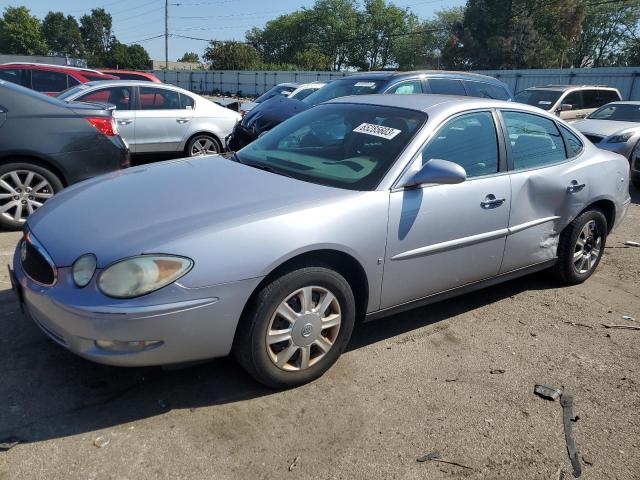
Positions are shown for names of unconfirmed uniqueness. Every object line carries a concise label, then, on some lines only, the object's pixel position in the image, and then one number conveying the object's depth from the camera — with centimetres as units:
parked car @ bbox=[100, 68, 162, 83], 1345
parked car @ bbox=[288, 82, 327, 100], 1449
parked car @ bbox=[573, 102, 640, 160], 939
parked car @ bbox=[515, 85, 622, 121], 1248
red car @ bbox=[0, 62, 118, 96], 1152
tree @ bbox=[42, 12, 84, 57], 10900
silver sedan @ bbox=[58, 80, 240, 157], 829
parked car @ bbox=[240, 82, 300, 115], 1581
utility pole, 5859
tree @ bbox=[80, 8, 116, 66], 11550
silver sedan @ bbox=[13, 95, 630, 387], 251
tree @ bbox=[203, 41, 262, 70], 7406
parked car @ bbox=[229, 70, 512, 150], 766
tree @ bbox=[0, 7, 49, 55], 9256
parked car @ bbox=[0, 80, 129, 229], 516
